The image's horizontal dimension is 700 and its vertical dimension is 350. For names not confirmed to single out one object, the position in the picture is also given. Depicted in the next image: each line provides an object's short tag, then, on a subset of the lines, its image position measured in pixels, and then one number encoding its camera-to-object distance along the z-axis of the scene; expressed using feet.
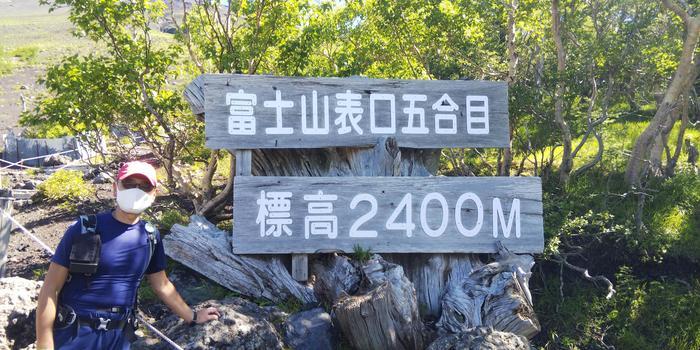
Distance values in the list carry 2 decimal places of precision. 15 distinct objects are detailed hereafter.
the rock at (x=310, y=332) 15.94
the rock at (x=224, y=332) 13.58
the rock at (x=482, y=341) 14.34
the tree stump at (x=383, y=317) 15.44
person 9.52
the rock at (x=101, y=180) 33.42
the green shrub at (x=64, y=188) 29.55
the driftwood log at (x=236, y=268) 18.12
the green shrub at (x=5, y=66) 110.63
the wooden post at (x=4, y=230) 17.42
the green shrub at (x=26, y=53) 122.62
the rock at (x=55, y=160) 43.91
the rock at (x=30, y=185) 34.47
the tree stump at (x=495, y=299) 16.74
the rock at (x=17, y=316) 14.60
